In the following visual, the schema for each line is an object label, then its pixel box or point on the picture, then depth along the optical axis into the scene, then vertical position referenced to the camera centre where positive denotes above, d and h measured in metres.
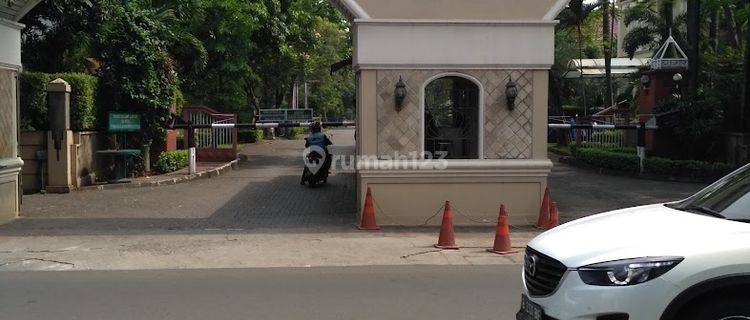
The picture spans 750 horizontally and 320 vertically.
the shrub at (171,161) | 19.55 -0.71
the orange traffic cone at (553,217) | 11.73 -1.37
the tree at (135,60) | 17.53 +1.90
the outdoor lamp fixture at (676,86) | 23.02 +1.61
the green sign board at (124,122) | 17.52 +0.36
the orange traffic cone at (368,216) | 11.69 -1.34
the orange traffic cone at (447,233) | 10.15 -1.43
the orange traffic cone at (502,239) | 9.89 -1.47
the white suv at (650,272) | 4.17 -0.84
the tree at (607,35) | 31.42 +4.62
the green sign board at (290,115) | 31.31 +0.93
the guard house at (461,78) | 11.90 +0.63
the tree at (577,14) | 30.97 +5.42
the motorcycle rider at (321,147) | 17.55 -0.34
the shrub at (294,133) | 46.31 +0.16
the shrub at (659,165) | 19.03 -0.89
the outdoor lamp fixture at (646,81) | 24.16 +1.81
